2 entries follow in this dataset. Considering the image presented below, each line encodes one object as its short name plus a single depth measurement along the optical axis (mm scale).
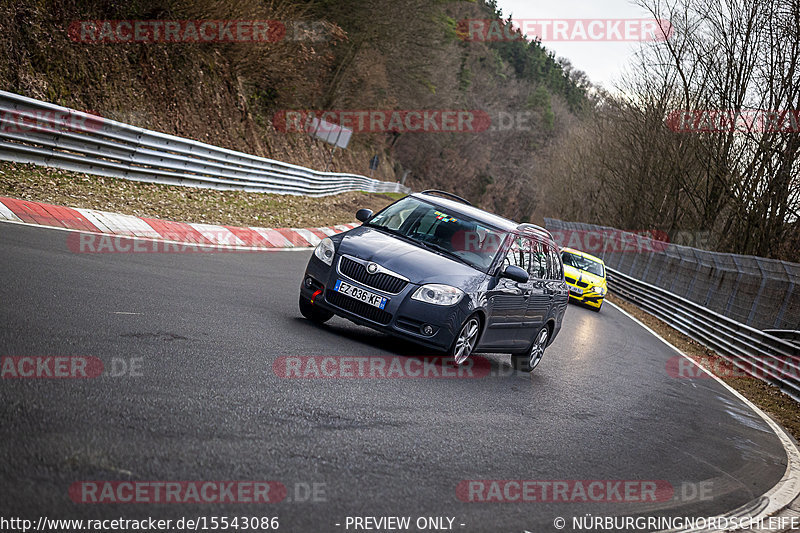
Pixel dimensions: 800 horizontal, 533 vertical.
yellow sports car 24734
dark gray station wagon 8781
